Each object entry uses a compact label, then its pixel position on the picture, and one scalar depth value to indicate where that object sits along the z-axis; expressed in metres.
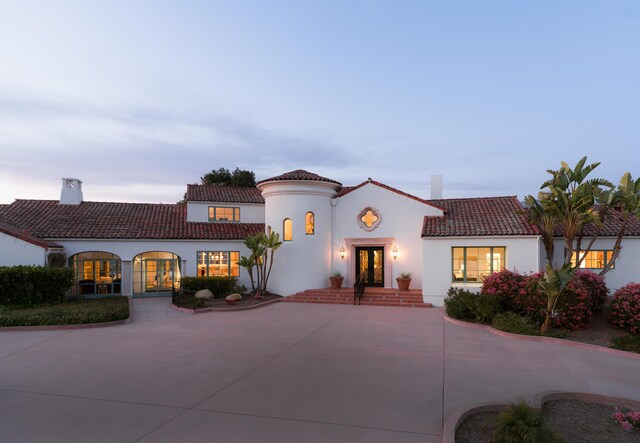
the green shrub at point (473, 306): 13.04
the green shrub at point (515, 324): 11.55
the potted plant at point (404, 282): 18.67
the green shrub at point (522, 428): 4.59
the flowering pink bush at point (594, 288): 12.55
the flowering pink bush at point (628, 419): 5.43
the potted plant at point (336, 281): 19.80
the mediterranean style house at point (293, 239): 17.86
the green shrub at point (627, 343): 9.67
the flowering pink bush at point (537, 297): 11.65
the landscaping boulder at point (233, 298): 17.55
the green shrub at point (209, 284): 19.53
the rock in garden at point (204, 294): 18.72
